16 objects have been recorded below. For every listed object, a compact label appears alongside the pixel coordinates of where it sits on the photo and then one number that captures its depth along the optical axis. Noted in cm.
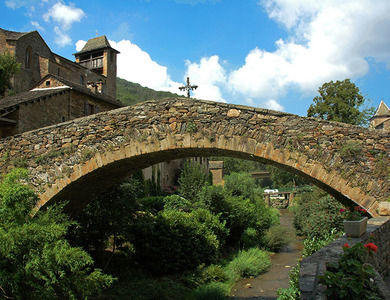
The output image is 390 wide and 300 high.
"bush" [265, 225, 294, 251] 1503
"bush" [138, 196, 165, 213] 1471
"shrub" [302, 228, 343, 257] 674
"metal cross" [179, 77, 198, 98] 2047
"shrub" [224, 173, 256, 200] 1884
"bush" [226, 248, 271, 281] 1095
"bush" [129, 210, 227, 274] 1006
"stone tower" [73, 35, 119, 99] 3741
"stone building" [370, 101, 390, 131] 3986
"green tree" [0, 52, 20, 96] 2072
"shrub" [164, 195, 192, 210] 1373
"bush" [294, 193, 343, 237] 1084
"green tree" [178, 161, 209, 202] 1532
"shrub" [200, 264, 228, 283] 1000
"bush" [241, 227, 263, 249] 1462
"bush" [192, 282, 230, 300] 866
